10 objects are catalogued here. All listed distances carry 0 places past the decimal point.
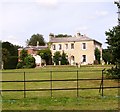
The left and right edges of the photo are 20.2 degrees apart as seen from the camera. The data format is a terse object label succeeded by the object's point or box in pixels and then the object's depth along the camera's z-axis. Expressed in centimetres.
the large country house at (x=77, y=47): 6612
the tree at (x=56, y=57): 6335
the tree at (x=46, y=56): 6506
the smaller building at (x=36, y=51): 6406
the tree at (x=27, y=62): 5753
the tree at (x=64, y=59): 6356
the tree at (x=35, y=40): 10838
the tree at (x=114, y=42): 2523
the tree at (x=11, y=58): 5969
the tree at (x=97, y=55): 6732
